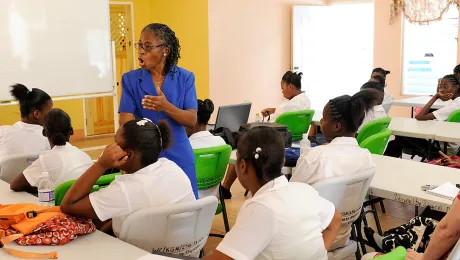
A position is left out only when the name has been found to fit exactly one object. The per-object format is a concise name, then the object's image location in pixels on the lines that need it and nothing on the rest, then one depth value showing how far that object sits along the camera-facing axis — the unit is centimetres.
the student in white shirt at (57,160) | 277
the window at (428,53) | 824
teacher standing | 264
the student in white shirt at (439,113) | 526
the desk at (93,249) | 191
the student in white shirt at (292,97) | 545
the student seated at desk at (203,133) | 366
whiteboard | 583
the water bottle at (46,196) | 247
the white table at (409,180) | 261
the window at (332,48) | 911
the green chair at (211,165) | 328
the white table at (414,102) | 639
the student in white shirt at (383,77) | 623
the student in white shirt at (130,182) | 207
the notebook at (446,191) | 260
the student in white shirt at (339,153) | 269
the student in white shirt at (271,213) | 164
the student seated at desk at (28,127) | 364
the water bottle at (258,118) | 525
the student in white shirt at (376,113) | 488
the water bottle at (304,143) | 377
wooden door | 880
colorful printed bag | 199
